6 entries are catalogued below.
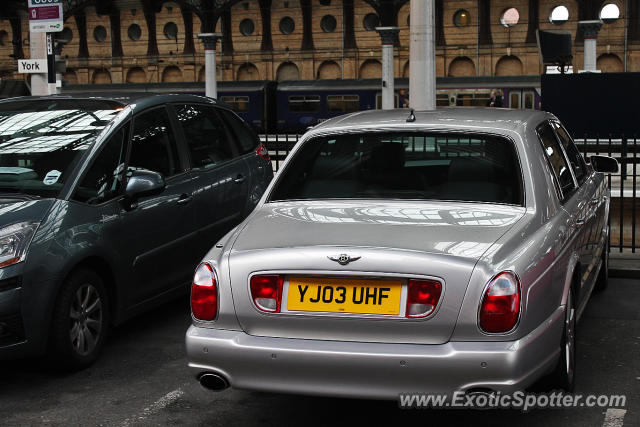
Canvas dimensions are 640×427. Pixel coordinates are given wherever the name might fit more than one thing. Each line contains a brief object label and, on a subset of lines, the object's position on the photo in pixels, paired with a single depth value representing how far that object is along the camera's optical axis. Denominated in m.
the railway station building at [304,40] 54.03
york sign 11.96
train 42.34
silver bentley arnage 3.32
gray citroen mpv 4.57
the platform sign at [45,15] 10.98
